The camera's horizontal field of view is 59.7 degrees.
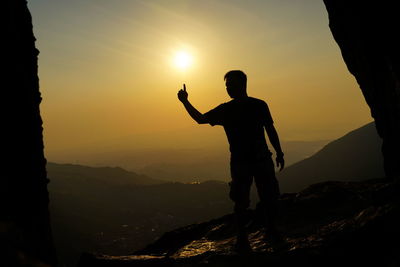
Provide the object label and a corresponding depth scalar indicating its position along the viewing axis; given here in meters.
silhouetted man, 7.51
